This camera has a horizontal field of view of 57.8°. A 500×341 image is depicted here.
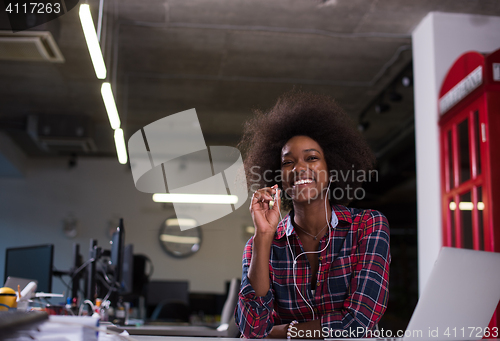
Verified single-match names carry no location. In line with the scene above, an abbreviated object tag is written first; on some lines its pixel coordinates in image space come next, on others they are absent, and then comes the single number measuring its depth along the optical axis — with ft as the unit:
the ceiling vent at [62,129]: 21.07
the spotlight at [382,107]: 17.21
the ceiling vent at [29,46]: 11.59
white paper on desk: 2.78
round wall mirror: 26.76
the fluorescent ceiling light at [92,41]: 8.51
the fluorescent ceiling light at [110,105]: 11.14
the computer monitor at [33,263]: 9.16
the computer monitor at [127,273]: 11.74
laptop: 3.51
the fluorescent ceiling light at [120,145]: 13.58
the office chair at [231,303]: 12.00
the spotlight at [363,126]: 20.21
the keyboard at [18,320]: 2.24
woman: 4.94
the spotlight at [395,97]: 16.52
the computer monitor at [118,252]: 9.75
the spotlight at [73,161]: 26.50
